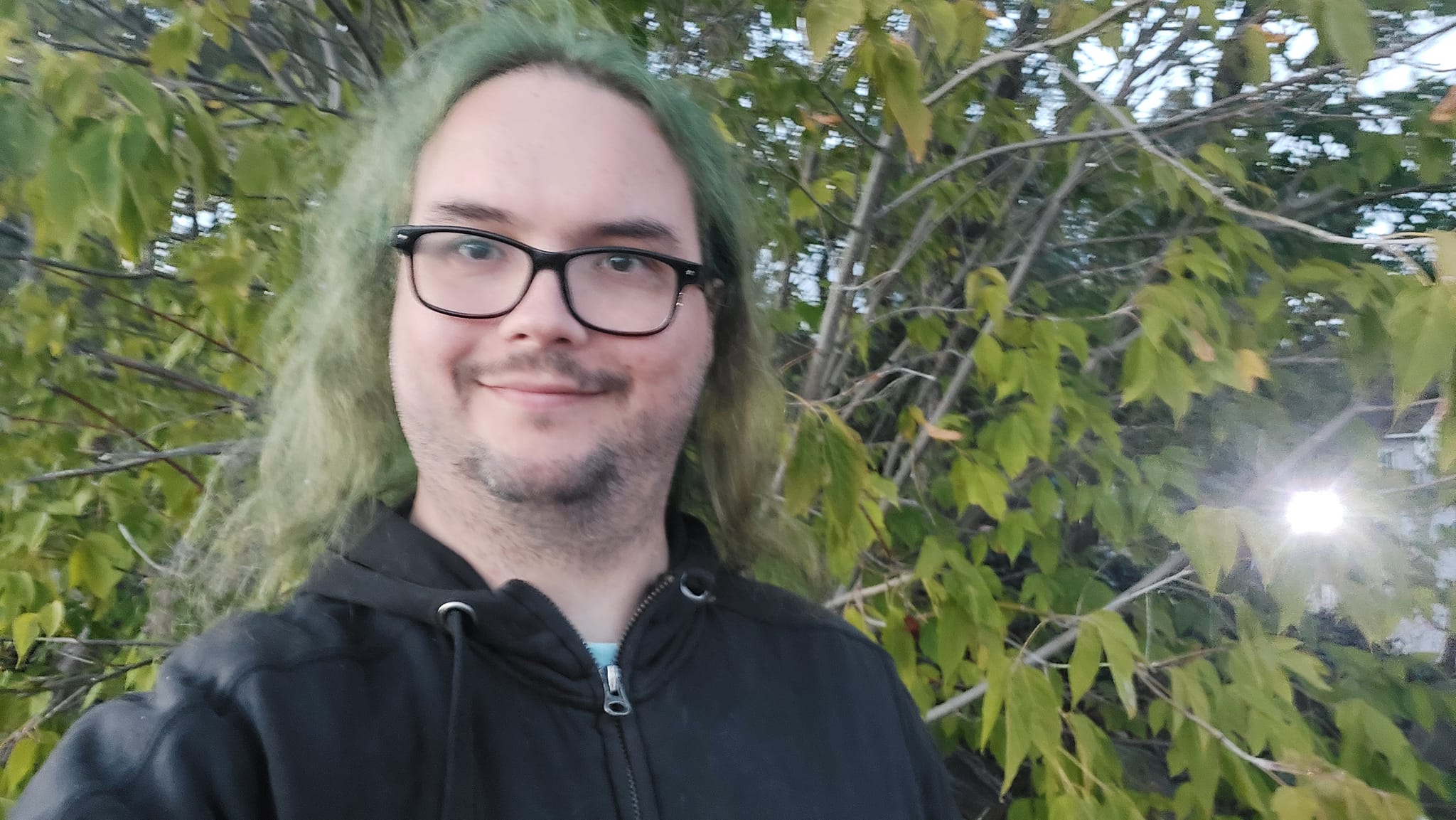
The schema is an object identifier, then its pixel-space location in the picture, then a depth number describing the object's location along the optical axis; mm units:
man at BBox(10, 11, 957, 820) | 316
